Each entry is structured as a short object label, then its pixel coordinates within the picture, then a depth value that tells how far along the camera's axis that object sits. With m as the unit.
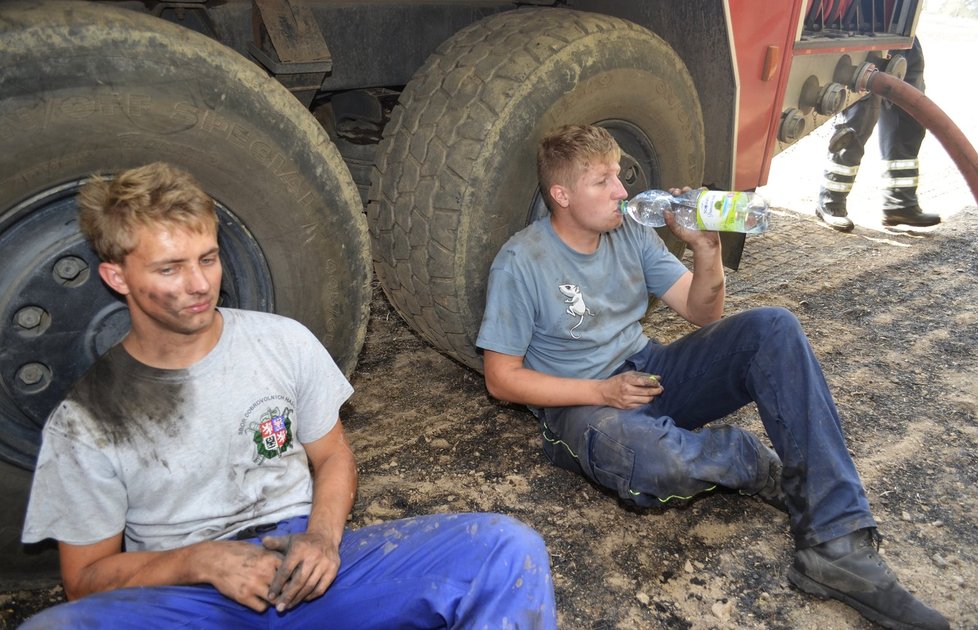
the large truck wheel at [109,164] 1.77
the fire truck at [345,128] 1.86
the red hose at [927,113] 4.62
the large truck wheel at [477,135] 2.69
